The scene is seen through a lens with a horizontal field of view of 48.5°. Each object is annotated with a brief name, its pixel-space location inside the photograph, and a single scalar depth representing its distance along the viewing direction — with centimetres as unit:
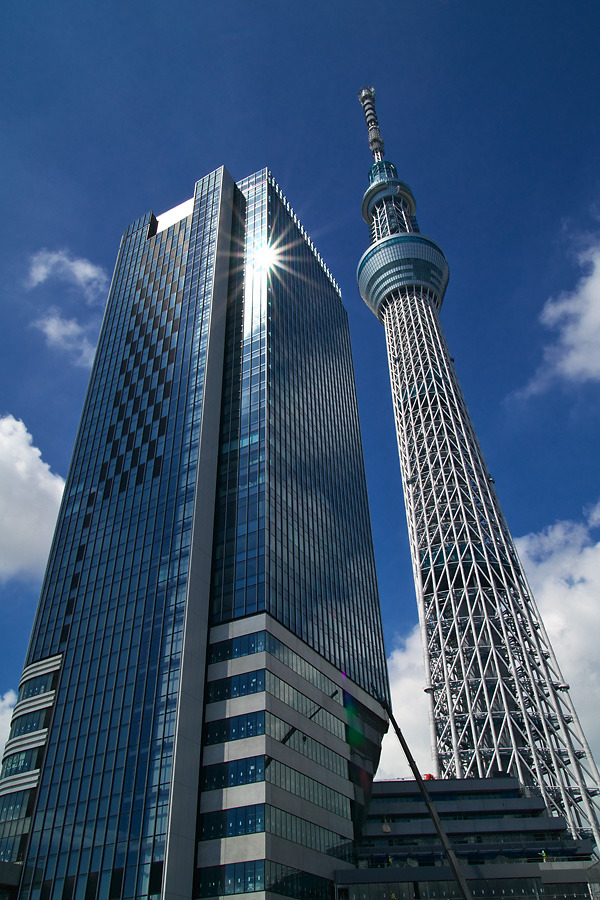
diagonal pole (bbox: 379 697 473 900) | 5003
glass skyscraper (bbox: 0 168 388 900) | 5759
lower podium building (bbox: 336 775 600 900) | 6625
